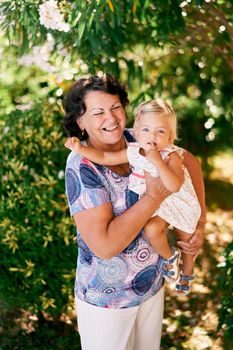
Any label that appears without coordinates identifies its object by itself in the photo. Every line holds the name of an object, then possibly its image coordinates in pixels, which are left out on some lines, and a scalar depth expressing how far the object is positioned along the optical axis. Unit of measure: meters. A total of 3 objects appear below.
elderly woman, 2.23
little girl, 2.28
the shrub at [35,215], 3.41
